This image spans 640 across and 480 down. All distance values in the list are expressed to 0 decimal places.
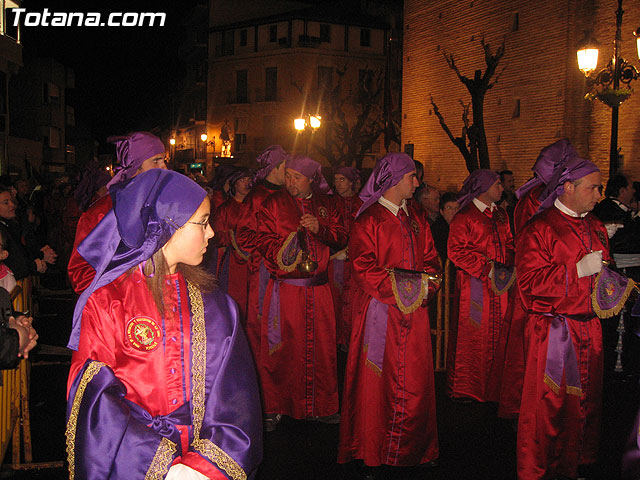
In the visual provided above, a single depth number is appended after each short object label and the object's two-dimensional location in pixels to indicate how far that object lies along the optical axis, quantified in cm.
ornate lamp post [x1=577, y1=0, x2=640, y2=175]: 1091
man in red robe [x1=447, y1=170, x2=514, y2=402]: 646
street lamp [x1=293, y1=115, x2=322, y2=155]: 2402
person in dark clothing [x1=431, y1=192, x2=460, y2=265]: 876
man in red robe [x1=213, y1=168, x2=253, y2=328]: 923
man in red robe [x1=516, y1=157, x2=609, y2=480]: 450
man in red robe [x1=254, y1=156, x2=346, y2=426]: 609
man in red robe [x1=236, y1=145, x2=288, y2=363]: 679
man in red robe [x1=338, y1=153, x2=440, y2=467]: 487
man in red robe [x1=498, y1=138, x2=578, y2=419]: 586
